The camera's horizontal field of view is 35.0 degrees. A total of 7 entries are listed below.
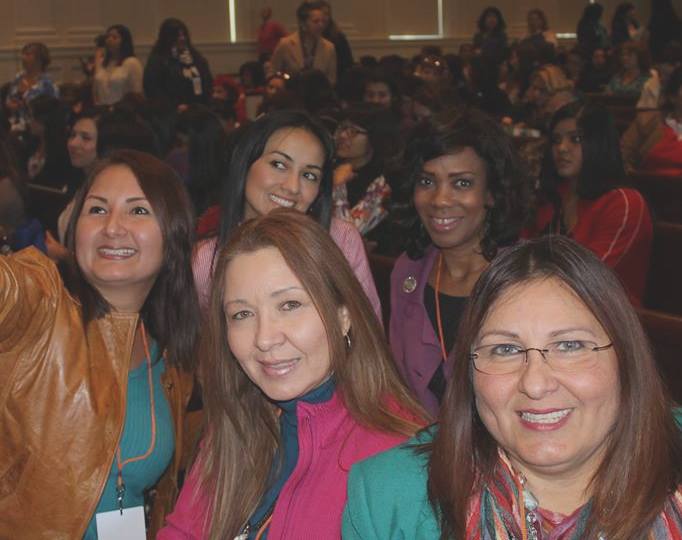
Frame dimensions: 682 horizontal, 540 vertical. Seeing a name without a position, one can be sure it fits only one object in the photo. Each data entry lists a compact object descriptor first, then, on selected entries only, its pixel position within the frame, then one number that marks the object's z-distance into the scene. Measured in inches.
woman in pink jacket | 96.2
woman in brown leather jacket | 110.7
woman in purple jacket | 141.8
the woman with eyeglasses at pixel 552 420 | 77.7
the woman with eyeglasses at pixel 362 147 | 239.1
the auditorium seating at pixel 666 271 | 185.8
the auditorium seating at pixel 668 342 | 127.7
